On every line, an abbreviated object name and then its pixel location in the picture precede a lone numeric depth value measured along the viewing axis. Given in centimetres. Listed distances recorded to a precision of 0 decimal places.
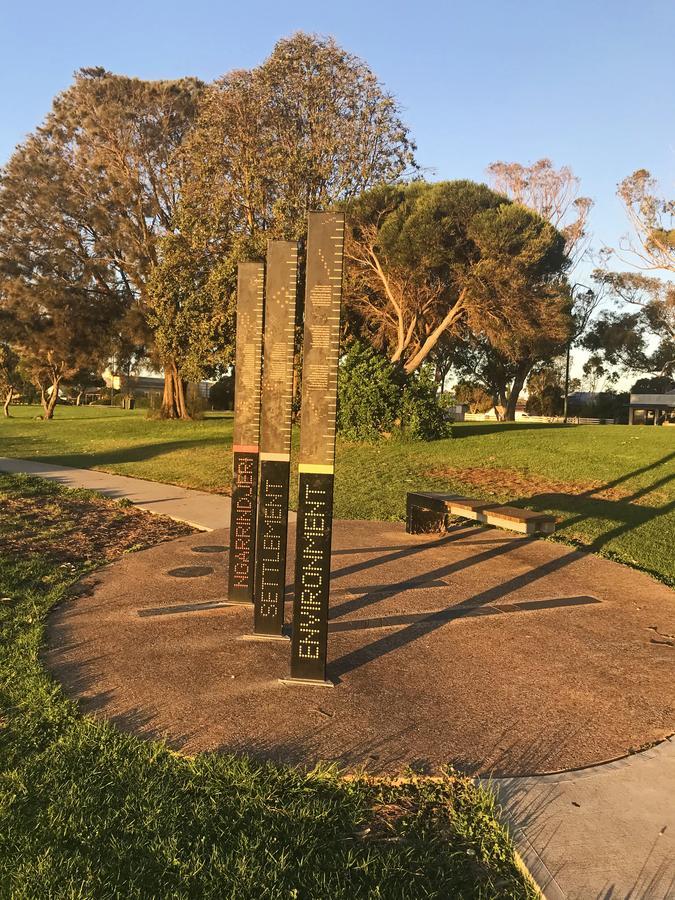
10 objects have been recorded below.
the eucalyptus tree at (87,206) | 3397
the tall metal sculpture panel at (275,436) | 480
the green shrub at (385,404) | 2033
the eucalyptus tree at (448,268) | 2217
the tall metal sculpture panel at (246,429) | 550
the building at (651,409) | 5200
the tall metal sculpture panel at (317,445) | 407
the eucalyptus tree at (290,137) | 2453
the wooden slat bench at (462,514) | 758
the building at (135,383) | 6981
